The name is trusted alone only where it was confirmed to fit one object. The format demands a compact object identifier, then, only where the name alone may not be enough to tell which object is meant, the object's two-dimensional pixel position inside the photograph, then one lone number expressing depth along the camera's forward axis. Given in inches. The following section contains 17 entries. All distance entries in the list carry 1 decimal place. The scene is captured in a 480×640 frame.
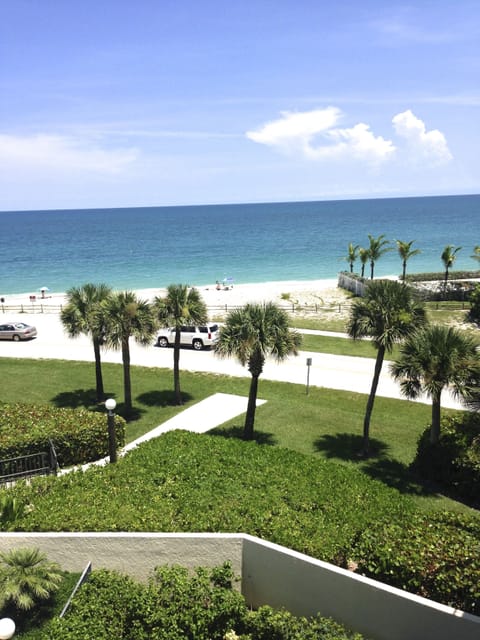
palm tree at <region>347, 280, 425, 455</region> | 661.3
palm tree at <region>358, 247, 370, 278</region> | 2013.8
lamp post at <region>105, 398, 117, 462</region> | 563.5
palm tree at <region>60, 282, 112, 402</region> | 849.5
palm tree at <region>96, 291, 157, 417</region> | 806.5
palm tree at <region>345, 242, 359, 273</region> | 2193.9
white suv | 1214.3
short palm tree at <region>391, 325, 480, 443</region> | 568.4
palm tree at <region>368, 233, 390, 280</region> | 1947.6
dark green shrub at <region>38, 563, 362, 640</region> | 323.9
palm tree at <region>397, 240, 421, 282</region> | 1811.0
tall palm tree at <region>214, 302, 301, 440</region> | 672.4
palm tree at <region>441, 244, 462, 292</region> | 1754.4
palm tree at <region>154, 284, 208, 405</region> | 839.1
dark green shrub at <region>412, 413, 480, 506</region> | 562.9
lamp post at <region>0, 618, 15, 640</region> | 282.0
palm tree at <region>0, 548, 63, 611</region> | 350.0
